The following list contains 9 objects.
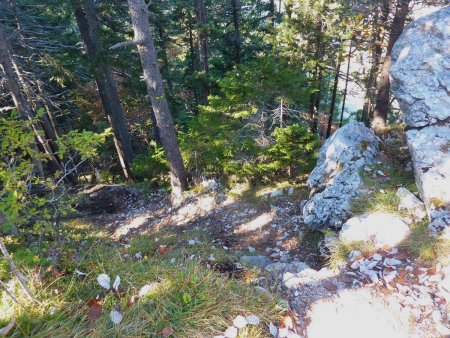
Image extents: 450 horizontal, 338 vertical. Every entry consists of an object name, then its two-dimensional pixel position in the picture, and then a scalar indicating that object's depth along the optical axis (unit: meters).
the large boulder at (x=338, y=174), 6.02
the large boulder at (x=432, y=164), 4.74
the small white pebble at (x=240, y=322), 2.68
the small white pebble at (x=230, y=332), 2.62
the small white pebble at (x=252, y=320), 2.74
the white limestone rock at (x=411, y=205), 4.96
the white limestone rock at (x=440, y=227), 4.40
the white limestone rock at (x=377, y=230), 4.69
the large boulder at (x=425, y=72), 5.54
